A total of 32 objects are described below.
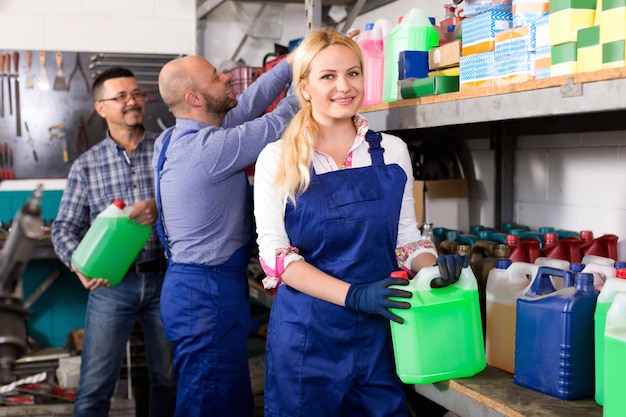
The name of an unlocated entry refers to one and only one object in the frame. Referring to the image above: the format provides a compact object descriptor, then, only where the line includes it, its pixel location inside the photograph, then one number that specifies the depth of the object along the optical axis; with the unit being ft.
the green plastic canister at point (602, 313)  5.66
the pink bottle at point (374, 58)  9.02
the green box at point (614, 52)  5.22
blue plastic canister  5.92
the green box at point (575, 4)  5.69
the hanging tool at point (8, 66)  15.67
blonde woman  7.12
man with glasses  11.63
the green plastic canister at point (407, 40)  8.18
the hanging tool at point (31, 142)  16.02
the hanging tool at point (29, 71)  15.78
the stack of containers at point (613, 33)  5.24
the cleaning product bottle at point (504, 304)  6.87
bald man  9.26
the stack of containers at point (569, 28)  5.68
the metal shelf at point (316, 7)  10.44
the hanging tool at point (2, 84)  15.67
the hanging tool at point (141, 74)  16.14
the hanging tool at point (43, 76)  15.87
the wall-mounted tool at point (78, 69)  16.08
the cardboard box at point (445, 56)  7.25
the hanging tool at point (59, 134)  16.12
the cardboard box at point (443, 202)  10.34
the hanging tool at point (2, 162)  15.81
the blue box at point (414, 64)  7.92
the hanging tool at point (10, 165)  15.88
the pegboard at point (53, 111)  15.94
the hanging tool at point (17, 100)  15.78
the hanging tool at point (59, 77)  15.97
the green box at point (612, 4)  5.31
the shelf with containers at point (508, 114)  5.28
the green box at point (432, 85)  7.29
